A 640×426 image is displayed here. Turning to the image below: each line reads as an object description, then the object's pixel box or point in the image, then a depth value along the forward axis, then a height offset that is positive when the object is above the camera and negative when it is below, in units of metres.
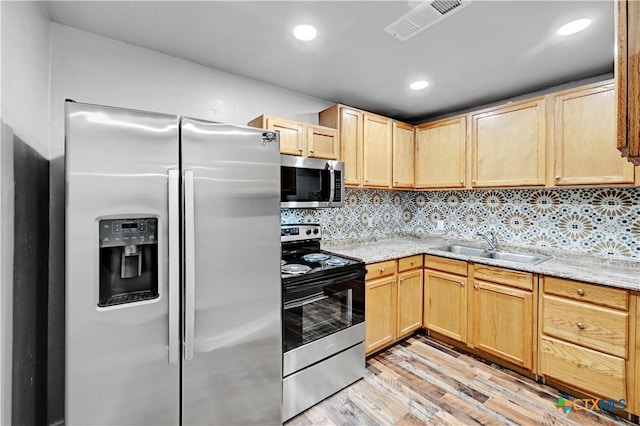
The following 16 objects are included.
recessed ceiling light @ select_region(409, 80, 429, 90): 2.56 +1.15
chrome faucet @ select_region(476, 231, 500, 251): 2.95 -0.28
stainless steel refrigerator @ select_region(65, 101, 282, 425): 1.24 -0.29
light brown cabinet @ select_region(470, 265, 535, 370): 2.23 -0.84
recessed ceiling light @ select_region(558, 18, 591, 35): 1.68 +1.11
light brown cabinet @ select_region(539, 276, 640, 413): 1.82 -0.85
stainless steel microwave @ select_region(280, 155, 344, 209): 2.25 +0.24
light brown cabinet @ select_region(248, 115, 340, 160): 2.28 +0.63
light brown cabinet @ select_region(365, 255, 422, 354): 2.45 -0.81
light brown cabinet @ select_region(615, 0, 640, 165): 0.45 +0.21
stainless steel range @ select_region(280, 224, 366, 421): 1.86 -0.82
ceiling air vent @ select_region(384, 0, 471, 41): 1.53 +1.10
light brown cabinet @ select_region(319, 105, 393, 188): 2.74 +0.68
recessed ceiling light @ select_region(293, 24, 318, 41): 1.76 +1.11
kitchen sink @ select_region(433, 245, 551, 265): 2.68 -0.42
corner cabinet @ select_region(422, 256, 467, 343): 2.62 -0.81
